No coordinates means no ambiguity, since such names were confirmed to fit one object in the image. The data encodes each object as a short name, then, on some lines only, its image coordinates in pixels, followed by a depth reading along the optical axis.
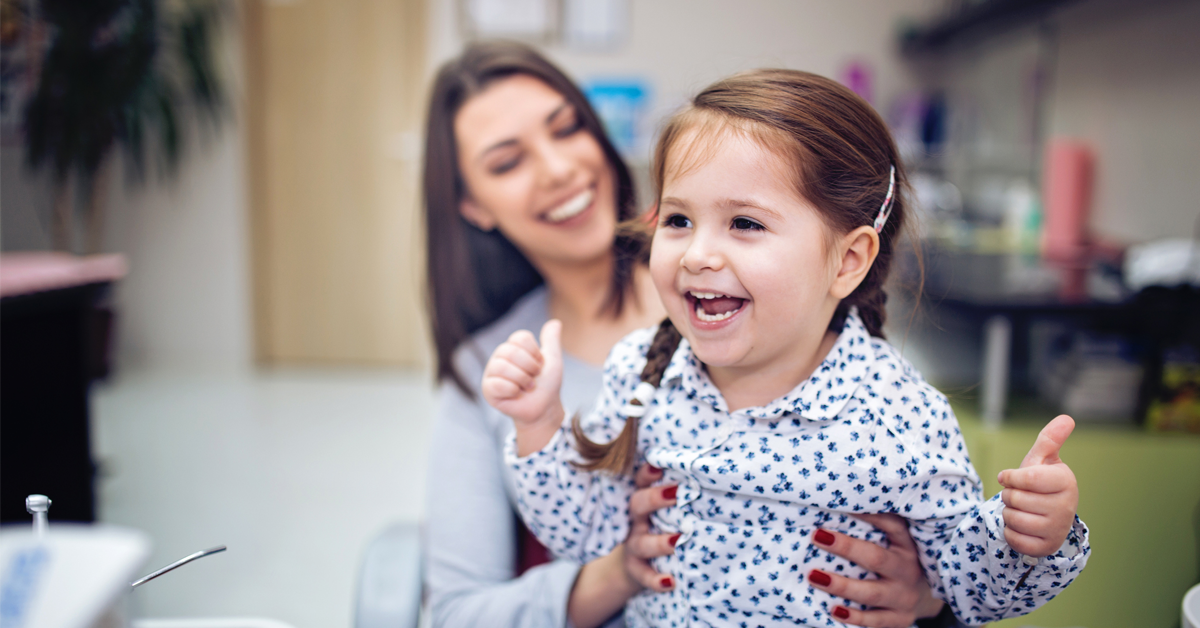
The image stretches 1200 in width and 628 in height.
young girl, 0.54
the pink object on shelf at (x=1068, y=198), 1.90
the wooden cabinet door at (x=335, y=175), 3.61
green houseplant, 2.91
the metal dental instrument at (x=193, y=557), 0.51
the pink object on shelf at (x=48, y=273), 1.52
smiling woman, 0.79
